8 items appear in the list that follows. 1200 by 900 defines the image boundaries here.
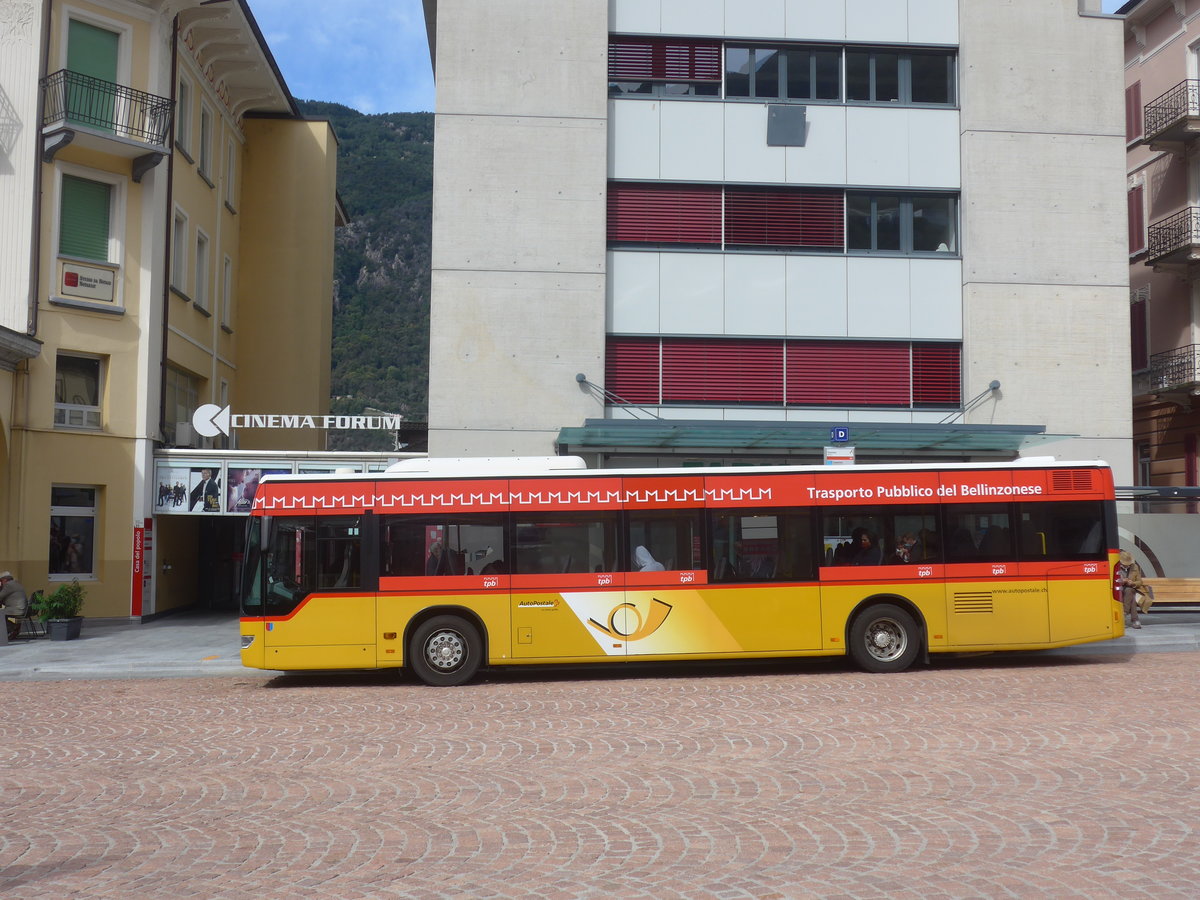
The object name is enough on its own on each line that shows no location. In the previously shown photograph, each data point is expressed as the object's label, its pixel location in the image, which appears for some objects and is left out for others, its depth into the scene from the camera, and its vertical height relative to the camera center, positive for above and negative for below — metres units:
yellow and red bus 15.38 -0.34
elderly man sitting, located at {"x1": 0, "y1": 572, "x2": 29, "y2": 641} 20.58 -1.16
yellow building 23.58 +5.30
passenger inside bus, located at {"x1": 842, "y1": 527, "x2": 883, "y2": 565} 15.98 -0.14
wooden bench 23.02 -0.94
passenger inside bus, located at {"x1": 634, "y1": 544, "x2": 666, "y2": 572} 15.73 -0.31
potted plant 21.14 -1.43
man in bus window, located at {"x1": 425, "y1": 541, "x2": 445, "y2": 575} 15.51 -0.32
